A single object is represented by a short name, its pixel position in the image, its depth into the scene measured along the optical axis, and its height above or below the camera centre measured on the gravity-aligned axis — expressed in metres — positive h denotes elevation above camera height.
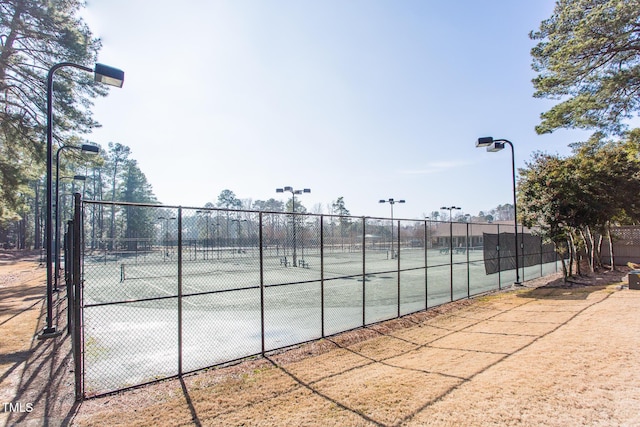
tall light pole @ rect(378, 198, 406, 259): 38.07 +2.76
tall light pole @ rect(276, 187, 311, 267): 24.23 +2.62
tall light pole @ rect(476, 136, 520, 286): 12.23 +2.89
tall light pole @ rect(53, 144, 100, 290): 10.20 +2.44
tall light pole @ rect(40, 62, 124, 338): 6.30 +0.64
